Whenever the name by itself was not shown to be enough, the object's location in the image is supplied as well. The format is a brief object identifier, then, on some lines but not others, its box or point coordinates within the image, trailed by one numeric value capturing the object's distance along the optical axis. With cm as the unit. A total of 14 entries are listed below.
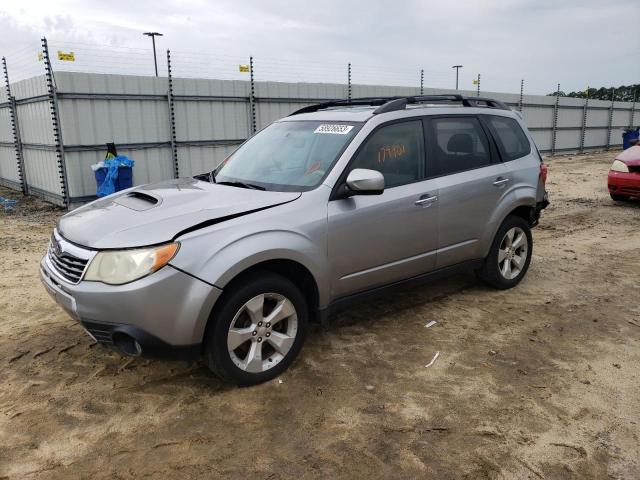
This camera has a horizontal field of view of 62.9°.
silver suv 293
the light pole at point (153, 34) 1851
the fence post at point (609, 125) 2568
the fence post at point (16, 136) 1208
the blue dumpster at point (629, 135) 2357
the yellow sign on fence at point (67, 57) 969
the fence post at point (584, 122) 2377
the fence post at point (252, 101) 1230
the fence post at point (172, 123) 1099
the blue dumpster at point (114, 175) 955
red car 942
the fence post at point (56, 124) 952
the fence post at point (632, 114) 2716
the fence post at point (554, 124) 2211
